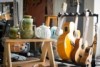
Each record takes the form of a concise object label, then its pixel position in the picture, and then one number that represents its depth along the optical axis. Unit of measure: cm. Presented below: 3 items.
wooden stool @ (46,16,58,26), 294
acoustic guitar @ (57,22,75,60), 234
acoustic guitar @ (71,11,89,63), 237
